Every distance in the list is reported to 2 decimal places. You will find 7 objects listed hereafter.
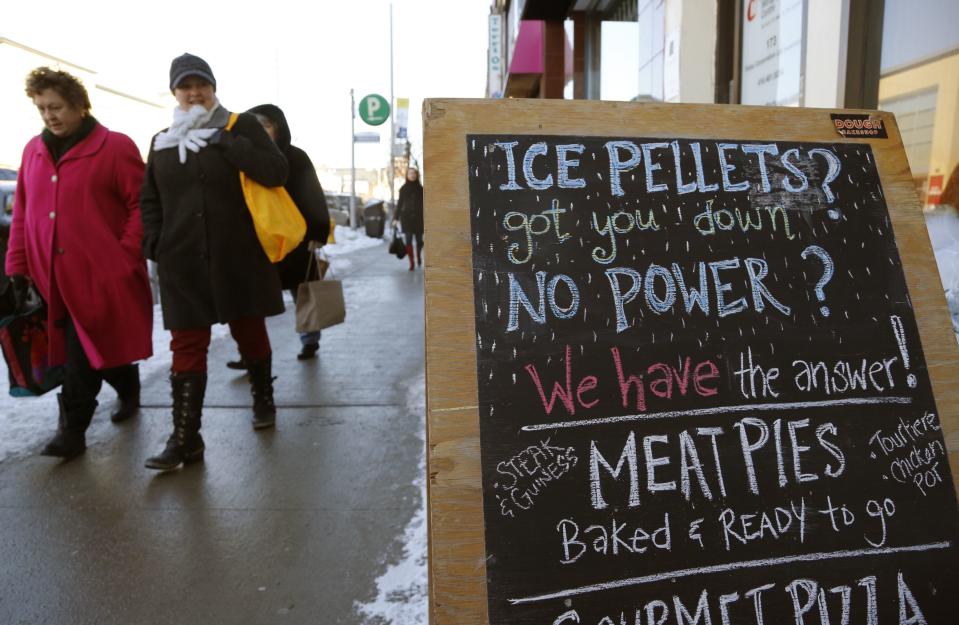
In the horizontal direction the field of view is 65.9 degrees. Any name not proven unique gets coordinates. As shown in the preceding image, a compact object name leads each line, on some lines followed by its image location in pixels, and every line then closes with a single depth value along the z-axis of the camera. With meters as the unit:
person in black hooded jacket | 4.36
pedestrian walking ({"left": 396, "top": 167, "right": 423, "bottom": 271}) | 11.47
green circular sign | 18.66
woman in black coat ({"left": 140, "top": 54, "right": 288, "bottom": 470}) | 3.44
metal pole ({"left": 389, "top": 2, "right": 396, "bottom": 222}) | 26.38
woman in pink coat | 3.53
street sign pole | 21.70
